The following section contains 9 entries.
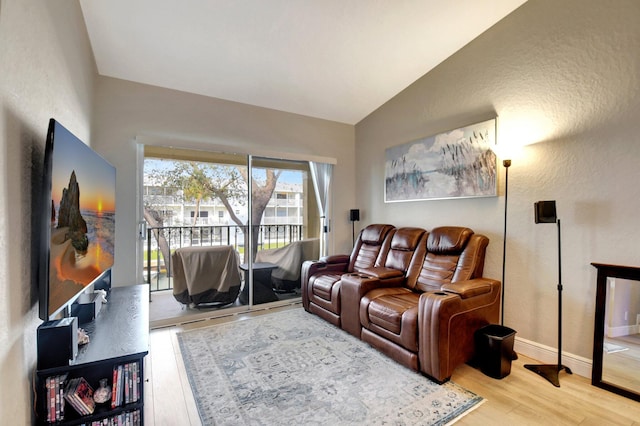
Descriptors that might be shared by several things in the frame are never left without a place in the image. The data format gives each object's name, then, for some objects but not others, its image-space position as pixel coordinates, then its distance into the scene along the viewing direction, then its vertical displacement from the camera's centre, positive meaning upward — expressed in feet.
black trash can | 7.27 -3.50
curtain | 14.43 +0.46
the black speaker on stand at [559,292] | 7.48 -2.07
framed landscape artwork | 9.47 +1.64
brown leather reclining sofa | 7.09 -2.52
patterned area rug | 5.96 -4.13
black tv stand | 4.22 -2.35
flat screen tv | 4.00 -0.23
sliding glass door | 10.94 -0.76
